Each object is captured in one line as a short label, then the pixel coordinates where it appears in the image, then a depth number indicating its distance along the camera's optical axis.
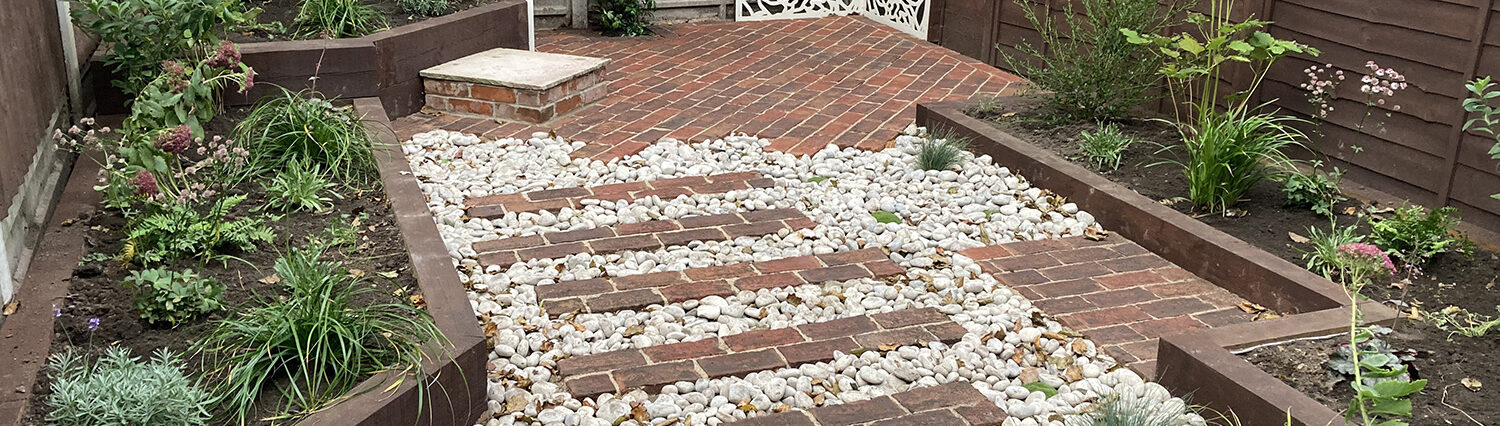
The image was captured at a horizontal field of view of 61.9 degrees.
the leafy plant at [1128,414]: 3.27
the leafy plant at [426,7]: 7.06
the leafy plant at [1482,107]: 3.89
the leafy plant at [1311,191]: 4.91
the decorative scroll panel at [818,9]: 9.58
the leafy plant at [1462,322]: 3.71
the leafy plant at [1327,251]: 4.32
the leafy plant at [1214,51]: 5.37
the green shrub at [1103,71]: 5.95
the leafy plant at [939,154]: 5.89
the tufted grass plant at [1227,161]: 4.89
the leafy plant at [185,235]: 3.80
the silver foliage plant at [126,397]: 2.81
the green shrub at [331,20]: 6.45
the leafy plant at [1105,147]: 5.54
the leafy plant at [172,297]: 3.36
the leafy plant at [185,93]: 4.28
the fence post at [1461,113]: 4.80
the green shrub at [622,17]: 9.07
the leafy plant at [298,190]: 4.46
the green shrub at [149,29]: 4.87
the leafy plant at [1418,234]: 4.29
